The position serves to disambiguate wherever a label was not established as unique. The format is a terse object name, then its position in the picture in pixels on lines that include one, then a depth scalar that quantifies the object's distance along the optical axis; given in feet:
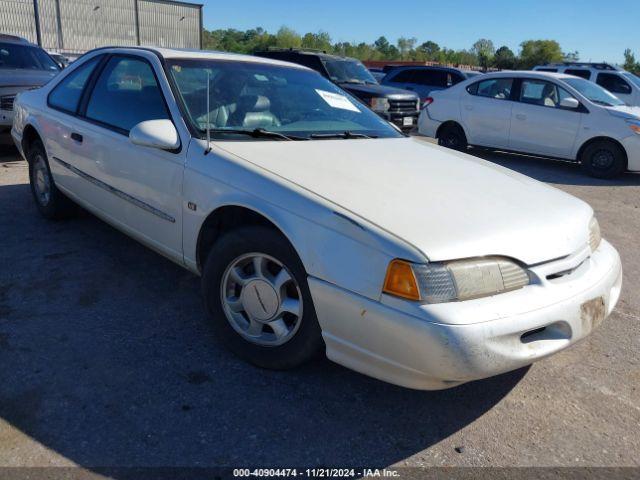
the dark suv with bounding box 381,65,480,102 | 48.75
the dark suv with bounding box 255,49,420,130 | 37.01
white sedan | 28.19
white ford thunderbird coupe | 7.34
